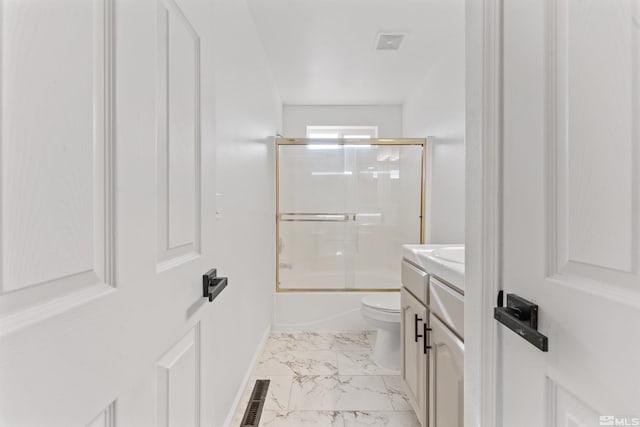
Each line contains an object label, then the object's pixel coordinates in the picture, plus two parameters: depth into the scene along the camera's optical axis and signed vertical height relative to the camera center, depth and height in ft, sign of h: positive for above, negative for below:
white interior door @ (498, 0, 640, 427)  1.36 +0.03
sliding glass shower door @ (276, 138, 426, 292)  10.02 +0.08
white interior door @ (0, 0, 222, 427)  1.02 +0.00
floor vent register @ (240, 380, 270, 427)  5.29 -3.62
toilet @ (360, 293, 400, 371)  6.94 -2.71
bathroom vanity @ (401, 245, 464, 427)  3.43 -1.65
